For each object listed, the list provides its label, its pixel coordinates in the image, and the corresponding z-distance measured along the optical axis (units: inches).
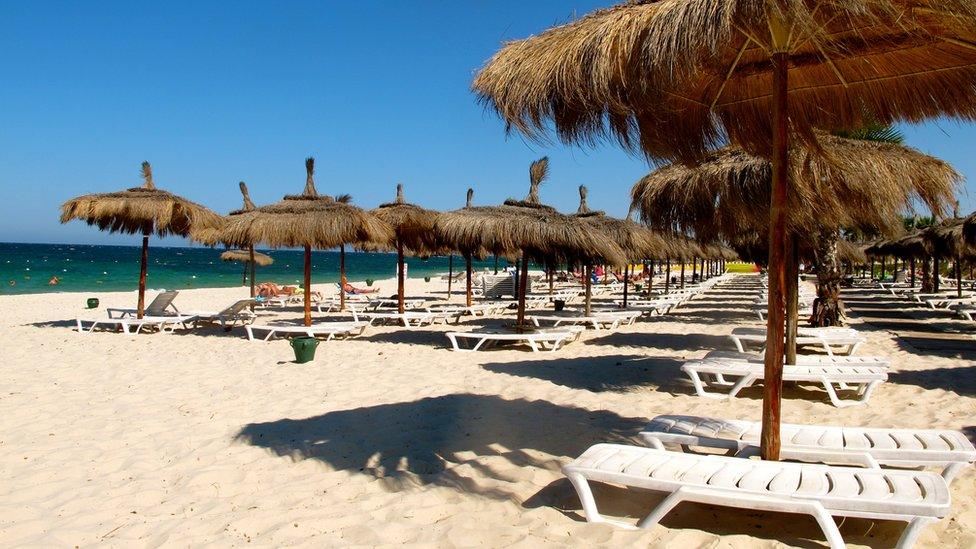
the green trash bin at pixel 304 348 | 299.6
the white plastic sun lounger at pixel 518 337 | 336.2
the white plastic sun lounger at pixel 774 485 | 95.4
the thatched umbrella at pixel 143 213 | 416.8
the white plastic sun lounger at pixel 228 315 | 437.1
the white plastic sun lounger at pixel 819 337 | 293.8
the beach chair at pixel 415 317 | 442.6
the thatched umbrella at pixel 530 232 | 326.6
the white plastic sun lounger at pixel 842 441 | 121.3
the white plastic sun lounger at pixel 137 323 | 423.2
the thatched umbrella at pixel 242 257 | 943.7
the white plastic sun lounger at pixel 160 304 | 452.4
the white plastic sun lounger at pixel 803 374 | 207.5
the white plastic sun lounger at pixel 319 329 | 375.6
